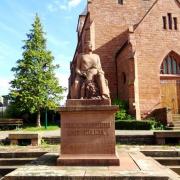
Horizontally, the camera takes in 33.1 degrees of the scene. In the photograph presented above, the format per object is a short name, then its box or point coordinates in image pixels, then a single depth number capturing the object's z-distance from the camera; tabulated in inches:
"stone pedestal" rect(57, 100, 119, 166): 318.3
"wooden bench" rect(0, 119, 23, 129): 1049.5
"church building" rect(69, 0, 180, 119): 1083.9
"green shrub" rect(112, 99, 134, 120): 996.6
